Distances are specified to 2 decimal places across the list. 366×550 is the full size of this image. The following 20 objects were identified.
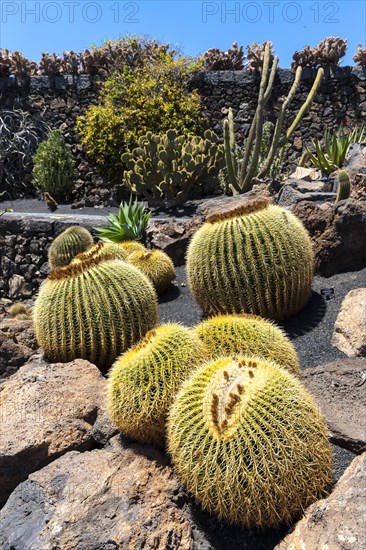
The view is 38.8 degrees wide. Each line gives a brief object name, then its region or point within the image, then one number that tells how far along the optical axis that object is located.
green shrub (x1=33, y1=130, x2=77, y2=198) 13.27
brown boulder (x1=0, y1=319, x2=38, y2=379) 5.07
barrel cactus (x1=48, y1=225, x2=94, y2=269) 8.12
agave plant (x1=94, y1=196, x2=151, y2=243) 7.70
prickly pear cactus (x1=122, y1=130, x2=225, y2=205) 9.34
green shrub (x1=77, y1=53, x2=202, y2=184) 13.23
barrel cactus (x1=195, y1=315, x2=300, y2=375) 3.14
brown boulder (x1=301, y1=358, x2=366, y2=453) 2.81
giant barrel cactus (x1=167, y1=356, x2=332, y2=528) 2.23
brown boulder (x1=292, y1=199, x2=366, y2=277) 5.26
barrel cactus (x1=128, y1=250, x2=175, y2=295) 6.02
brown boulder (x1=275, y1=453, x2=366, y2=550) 2.05
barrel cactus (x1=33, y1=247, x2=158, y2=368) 4.27
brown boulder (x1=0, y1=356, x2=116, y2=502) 3.24
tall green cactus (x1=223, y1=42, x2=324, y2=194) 8.54
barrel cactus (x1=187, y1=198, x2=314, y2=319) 4.33
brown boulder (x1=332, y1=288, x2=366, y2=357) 3.85
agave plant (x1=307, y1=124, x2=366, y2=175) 9.60
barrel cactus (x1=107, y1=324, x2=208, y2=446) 2.83
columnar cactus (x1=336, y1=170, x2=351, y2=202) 6.11
